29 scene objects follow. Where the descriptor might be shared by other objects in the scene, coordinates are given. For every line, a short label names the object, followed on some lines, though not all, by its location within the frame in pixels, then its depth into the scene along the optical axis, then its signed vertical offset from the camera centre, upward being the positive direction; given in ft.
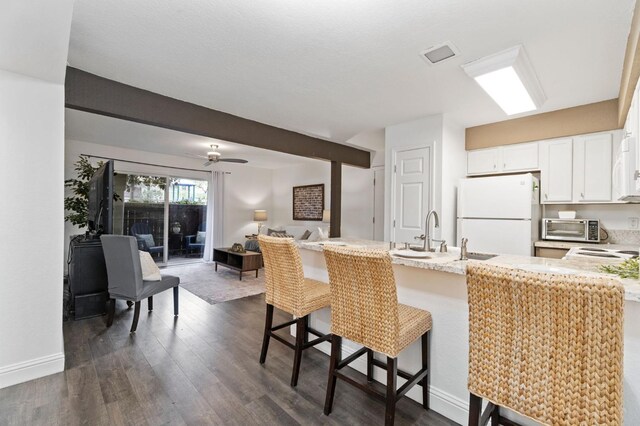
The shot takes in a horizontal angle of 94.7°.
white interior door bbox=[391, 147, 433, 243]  11.90 +0.88
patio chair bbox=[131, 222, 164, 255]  20.08 -1.93
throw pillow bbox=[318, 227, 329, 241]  19.77 -1.52
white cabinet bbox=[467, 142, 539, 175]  11.43 +2.26
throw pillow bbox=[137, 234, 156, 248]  20.35 -2.02
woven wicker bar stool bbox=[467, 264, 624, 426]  2.93 -1.44
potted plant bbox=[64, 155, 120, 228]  14.01 +0.34
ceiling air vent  6.77 +3.85
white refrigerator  10.21 +0.05
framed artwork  23.07 +0.83
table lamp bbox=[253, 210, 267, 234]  24.58 -0.38
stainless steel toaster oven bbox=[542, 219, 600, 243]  10.39 -0.52
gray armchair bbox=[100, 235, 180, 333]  9.62 -2.14
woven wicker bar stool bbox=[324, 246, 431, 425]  4.97 -1.94
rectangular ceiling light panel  7.06 +3.60
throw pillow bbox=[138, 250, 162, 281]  10.48 -2.12
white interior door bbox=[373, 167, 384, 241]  19.27 +0.59
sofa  21.88 -1.43
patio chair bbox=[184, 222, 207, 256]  22.98 -2.41
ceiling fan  17.17 +3.18
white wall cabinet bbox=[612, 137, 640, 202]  5.80 +0.99
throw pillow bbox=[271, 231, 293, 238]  21.66 -1.62
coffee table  17.36 -3.02
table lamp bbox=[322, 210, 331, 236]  21.43 -0.27
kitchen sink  6.40 -0.94
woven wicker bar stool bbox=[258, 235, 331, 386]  6.77 -1.95
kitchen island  5.52 -1.91
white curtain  22.89 -0.32
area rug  13.96 -3.96
